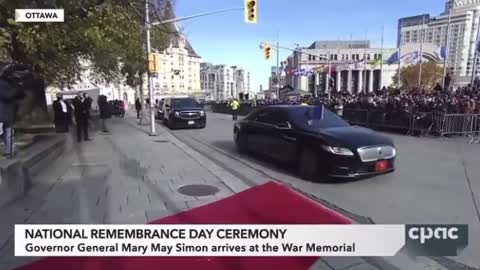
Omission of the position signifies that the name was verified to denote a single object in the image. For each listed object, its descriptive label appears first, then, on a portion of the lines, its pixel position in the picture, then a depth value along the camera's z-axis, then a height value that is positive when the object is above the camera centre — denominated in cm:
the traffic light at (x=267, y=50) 3278 +189
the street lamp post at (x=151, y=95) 1778 -88
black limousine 801 -140
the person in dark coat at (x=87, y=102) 1583 -103
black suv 2249 -217
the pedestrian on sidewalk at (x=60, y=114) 1470 -135
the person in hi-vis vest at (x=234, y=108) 2958 -232
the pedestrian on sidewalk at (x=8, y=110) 738 -61
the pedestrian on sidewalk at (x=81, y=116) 1501 -144
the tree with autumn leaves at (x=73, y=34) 971 +115
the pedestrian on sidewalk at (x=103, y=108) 1881 -150
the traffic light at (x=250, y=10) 1759 +266
